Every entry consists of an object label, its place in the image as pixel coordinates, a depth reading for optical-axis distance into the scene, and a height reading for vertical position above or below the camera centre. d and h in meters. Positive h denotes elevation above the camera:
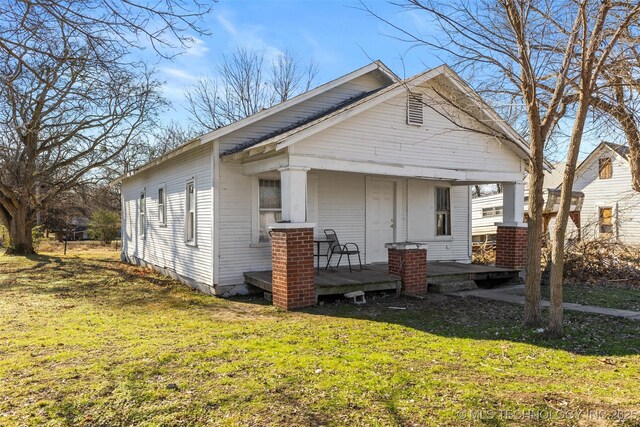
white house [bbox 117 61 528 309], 8.10 +0.91
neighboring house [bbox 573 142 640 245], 22.53 +1.46
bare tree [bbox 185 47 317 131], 30.44 +8.68
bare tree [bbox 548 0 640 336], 5.32 +1.23
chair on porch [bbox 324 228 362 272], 9.95 -0.56
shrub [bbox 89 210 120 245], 26.45 -0.15
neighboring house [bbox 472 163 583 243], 22.17 +0.26
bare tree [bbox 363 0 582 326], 5.75 +1.89
